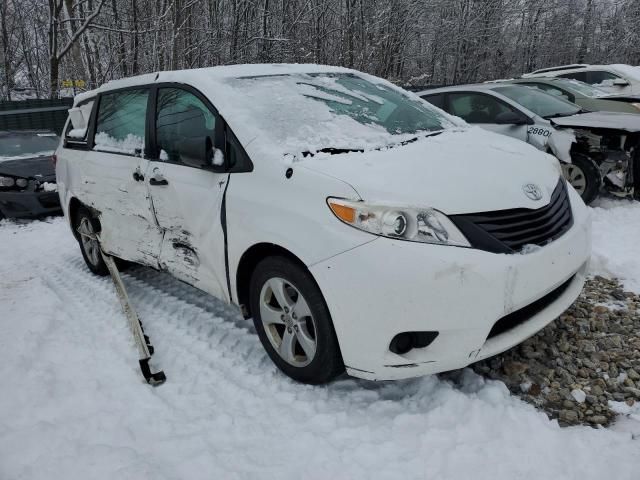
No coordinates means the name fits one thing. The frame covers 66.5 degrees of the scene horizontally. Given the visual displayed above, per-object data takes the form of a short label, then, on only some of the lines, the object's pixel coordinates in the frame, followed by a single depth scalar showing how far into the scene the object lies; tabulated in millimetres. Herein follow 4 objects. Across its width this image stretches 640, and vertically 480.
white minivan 2174
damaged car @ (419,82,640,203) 5484
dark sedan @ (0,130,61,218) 7355
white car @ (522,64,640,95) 10094
